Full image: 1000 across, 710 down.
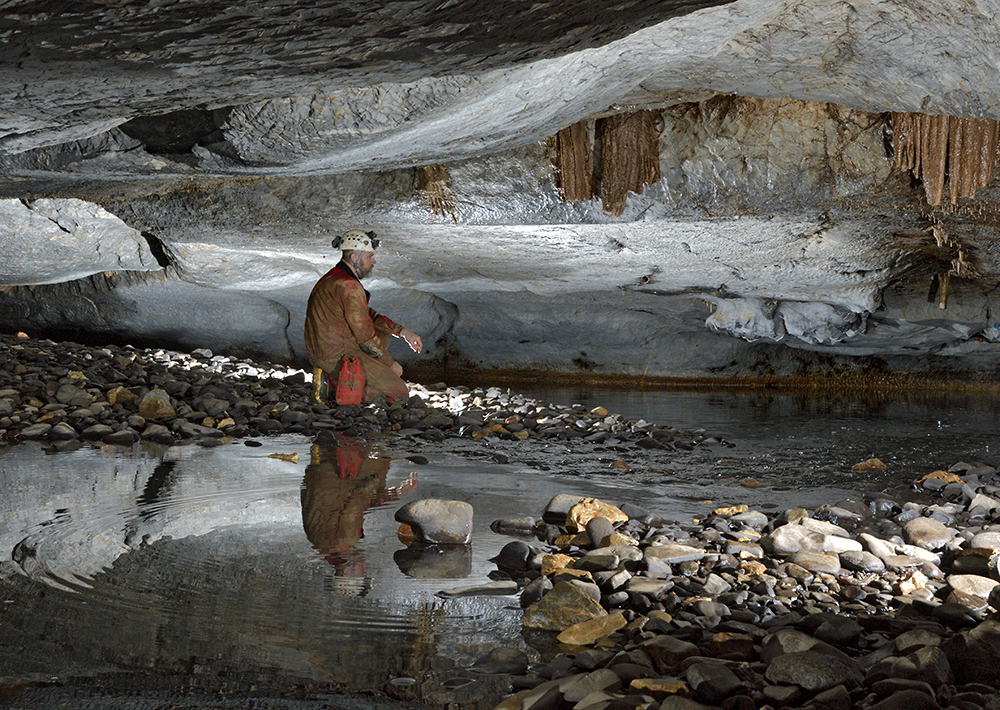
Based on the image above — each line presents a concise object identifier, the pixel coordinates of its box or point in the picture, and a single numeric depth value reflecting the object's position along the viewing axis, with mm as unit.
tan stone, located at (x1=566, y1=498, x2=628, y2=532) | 2982
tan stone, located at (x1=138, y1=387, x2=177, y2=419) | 5387
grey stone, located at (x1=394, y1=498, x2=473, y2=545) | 2773
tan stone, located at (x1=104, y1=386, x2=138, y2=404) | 5707
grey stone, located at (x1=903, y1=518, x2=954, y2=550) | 2781
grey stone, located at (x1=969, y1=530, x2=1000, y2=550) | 2623
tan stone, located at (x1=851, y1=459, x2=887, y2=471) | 4742
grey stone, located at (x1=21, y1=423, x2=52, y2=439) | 4641
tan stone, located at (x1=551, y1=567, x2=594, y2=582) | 2362
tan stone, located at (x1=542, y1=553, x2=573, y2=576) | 2480
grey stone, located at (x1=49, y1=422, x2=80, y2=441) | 4699
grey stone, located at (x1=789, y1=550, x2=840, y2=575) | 2434
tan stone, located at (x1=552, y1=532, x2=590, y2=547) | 2789
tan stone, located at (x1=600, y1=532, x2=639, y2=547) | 2701
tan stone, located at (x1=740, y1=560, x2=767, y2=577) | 2406
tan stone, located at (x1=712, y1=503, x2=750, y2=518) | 3254
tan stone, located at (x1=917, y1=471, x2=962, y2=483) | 4105
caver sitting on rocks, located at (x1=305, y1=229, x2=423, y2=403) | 6074
